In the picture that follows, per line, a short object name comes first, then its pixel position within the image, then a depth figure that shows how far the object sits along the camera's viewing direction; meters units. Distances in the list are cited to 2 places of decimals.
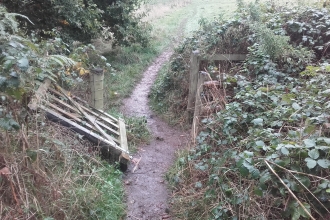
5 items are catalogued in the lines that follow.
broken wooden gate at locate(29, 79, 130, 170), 4.78
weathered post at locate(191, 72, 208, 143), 5.35
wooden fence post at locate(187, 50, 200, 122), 6.88
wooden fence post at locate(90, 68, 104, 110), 5.82
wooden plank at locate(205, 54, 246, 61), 6.80
